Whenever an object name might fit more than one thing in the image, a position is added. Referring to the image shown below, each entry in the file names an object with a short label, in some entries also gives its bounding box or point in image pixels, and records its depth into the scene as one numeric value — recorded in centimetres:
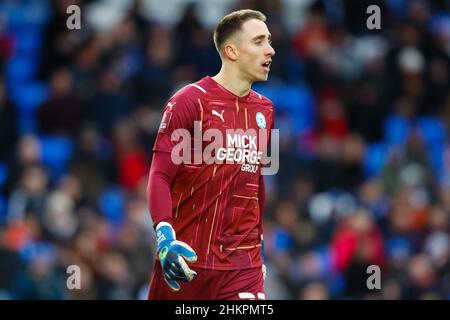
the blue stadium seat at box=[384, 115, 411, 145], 1619
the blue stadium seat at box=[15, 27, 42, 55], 1627
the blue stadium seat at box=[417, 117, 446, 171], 1619
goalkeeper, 721
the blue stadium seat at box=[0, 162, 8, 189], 1381
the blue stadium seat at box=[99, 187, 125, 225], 1401
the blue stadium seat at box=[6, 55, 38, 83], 1591
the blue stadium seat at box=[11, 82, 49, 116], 1541
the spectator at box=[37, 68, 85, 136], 1484
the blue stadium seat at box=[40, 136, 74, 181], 1438
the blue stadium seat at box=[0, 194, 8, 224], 1345
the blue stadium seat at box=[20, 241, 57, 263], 1242
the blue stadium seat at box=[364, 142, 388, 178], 1578
